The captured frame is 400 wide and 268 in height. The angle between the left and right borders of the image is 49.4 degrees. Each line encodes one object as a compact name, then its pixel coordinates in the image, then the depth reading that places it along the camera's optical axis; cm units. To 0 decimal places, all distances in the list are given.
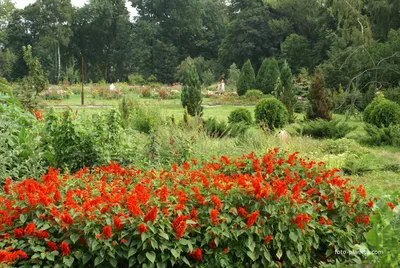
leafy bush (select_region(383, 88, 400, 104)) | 1299
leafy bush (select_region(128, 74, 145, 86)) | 3245
